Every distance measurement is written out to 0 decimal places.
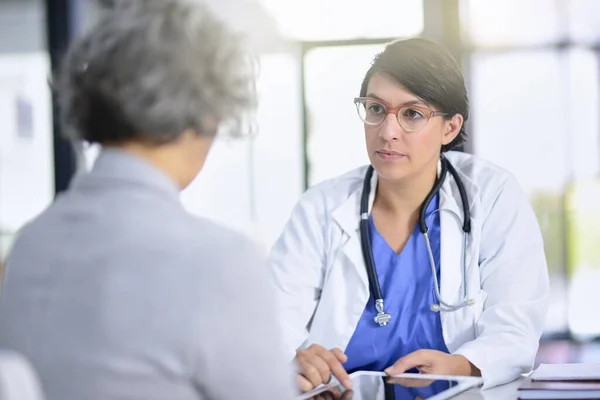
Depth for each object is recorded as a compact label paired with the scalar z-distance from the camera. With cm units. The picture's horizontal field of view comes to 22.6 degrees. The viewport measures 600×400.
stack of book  195
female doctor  231
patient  150
